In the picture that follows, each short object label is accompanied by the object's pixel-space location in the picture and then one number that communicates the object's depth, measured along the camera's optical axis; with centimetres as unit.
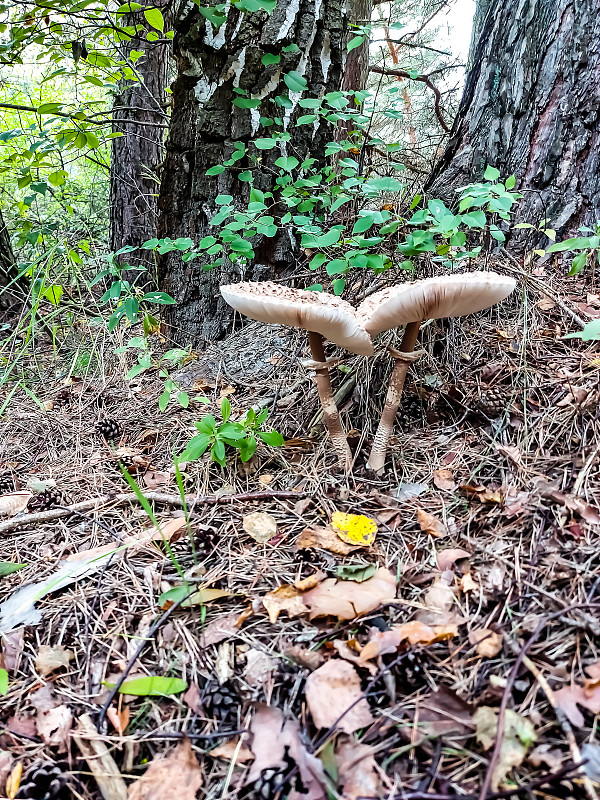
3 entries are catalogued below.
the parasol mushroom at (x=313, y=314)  55
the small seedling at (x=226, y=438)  62
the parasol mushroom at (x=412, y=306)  54
